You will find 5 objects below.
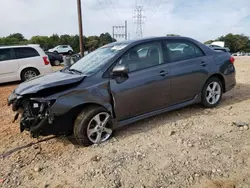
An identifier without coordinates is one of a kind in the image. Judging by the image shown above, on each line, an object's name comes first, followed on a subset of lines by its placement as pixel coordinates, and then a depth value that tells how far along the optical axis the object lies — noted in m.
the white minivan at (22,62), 7.17
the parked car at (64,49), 24.22
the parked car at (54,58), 16.05
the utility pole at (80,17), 12.33
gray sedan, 2.55
